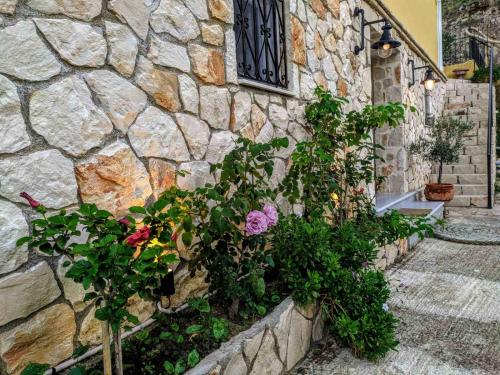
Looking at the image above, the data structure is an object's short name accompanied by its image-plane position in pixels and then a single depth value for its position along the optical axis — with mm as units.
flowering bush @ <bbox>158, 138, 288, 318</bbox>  1849
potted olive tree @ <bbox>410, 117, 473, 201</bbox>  6117
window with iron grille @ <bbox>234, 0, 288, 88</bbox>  2570
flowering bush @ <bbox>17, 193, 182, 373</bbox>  1149
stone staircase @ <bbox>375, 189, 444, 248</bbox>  4867
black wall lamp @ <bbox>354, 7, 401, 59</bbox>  4131
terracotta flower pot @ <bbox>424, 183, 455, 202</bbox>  6086
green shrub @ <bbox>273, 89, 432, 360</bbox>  2033
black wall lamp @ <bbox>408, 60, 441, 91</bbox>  6402
